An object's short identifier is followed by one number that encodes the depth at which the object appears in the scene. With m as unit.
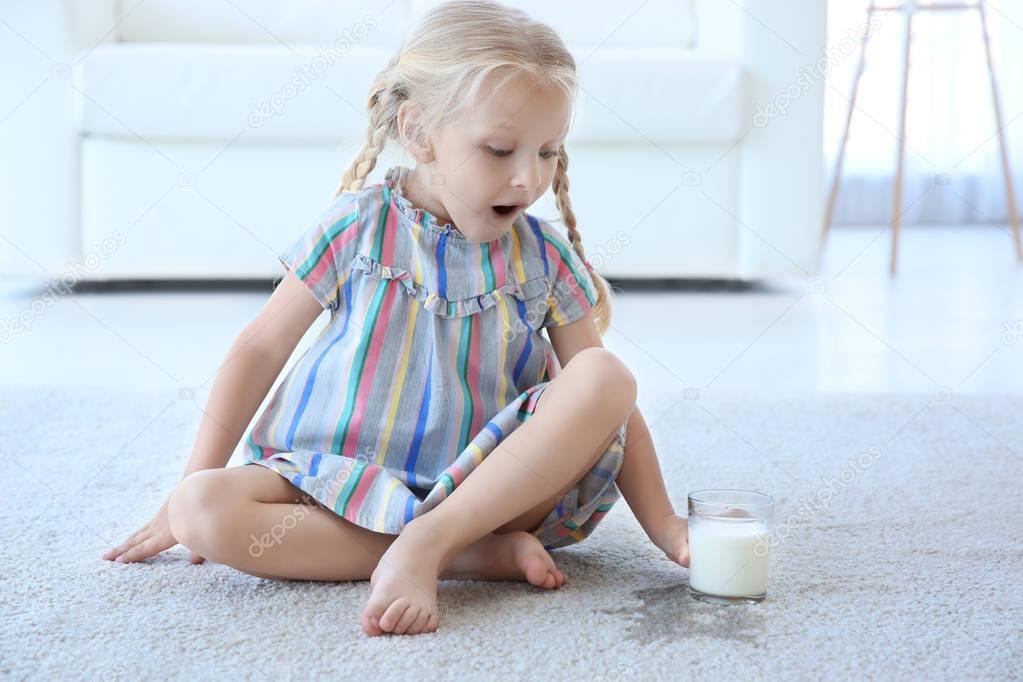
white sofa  2.29
